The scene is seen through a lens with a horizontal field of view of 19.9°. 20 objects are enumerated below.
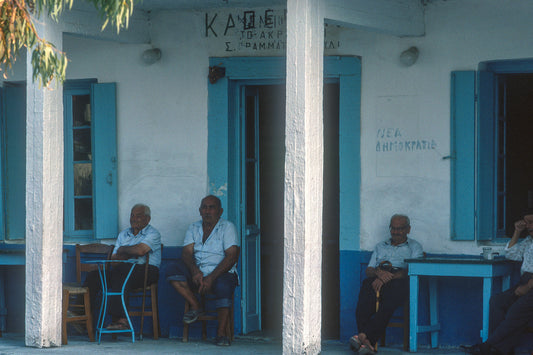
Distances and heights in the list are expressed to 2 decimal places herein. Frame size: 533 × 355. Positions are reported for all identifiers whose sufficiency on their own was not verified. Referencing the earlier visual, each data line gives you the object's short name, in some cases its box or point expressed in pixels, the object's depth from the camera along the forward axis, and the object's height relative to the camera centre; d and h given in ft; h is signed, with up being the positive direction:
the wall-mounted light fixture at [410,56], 44.38 +2.52
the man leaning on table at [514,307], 39.27 -4.32
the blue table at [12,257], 47.98 -3.55
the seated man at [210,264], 45.29 -3.68
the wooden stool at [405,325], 43.21 -5.19
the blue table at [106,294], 45.46 -4.52
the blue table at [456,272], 40.69 -3.51
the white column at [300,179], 36.28 -0.86
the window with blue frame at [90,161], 49.89 -0.57
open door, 48.53 -2.22
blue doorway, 45.63 +0.12
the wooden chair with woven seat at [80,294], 46.00 -4.66
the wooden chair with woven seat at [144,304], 46.62 -4.99
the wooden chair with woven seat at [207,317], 46.04 -5.32
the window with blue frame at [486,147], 43.43 -0.15
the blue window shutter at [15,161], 52.67 -0.58
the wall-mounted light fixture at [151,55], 49.15 +2.86
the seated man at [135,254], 46.58 -3.42
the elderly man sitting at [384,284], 42.02 -4.00
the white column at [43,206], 42.12 -1.71
